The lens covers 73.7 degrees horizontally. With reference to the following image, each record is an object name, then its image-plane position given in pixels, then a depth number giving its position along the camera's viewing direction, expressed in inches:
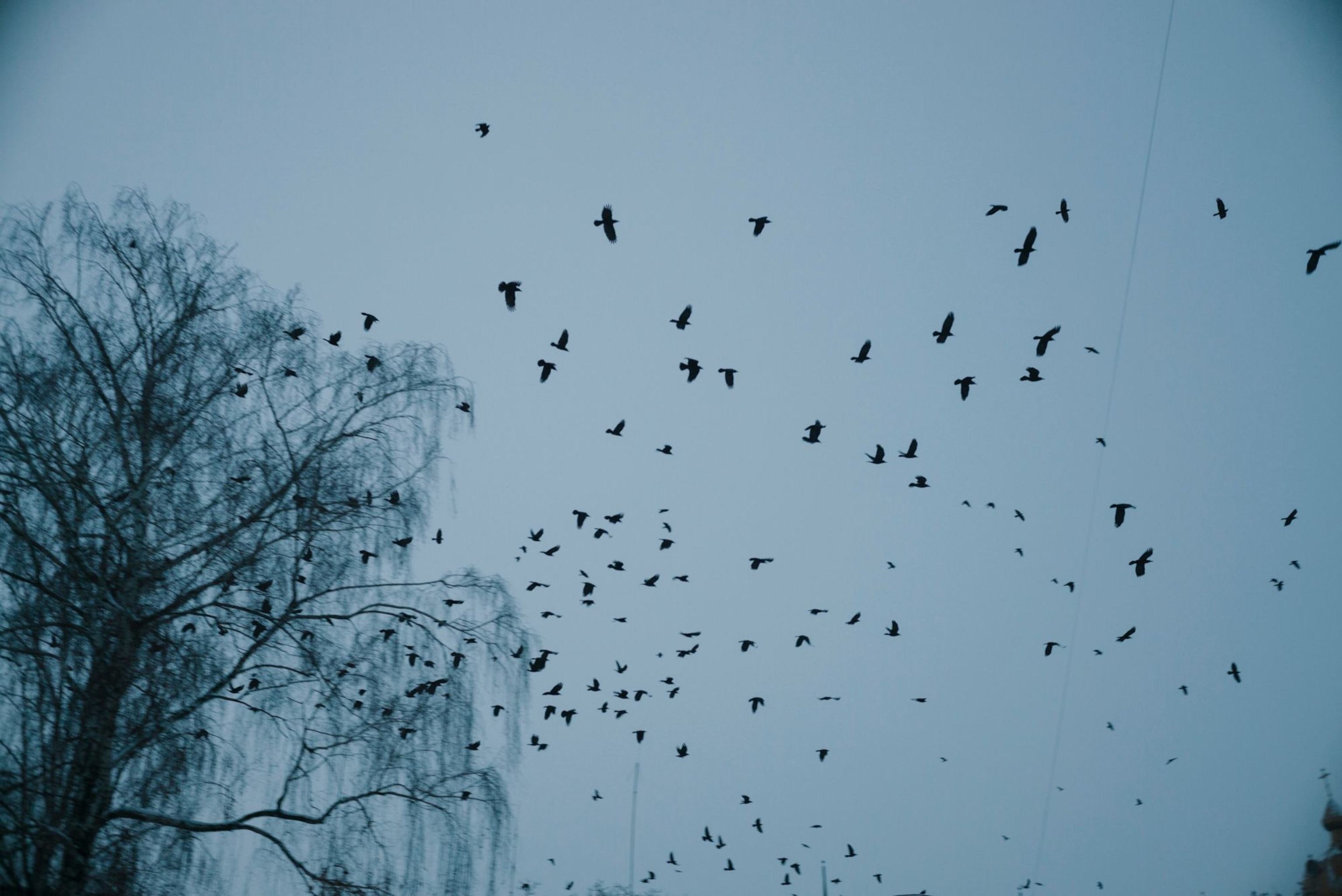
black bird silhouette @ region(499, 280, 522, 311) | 472.1
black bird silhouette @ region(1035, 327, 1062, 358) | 503.2
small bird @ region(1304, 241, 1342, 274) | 485.1
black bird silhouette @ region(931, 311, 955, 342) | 514.6
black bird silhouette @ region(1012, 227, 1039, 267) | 476.7
